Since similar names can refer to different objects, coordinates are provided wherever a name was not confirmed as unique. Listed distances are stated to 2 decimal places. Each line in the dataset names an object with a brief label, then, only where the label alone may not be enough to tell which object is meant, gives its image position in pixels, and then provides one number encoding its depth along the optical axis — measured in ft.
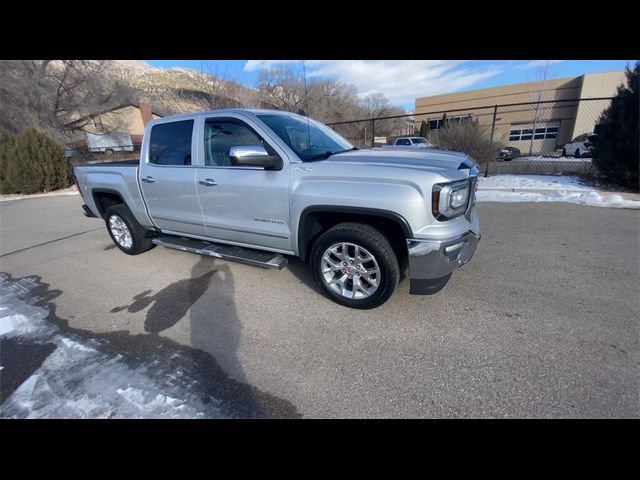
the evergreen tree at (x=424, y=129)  62.92
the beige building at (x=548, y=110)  93.09
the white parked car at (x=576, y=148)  61.31
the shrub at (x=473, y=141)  36.27
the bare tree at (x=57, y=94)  61.98
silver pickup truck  8.32
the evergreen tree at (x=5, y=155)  43.83
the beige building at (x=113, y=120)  92.42
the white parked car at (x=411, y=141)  51.74
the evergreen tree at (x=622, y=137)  23.82
